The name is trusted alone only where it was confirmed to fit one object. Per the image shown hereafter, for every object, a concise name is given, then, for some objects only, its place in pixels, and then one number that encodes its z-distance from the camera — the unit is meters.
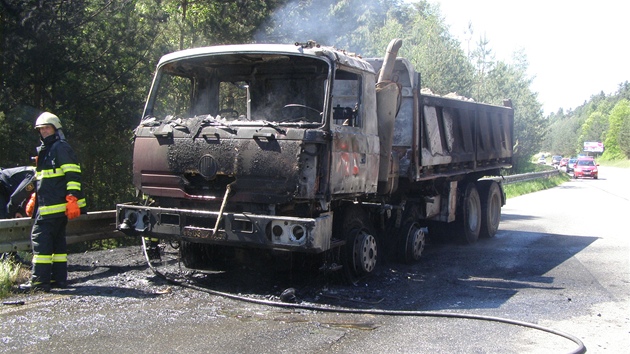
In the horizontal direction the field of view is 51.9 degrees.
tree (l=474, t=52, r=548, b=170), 41.31
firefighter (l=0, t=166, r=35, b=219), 7.66
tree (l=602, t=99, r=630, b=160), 96.00
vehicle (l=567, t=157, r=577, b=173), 52.92
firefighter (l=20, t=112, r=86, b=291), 6.59
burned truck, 6.23
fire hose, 5.59
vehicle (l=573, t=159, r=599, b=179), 44.66
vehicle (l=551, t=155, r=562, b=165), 71.70
